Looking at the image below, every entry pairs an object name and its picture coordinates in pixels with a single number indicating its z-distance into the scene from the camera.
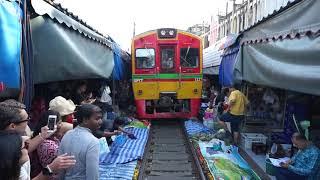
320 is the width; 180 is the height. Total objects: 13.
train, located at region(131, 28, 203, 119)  7.88
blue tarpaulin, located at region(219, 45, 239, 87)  5.20
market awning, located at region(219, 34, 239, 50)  5.10
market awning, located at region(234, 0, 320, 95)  2.34
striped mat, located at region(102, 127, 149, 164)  4.82
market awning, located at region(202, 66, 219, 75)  7.88
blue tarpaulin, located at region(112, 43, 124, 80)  6.43
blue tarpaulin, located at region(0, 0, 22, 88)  2.12
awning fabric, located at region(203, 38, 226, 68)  7.57
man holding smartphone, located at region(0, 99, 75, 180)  1.56
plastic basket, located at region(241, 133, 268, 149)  5.28
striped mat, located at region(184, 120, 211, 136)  6.94
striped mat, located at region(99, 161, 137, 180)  4.15
